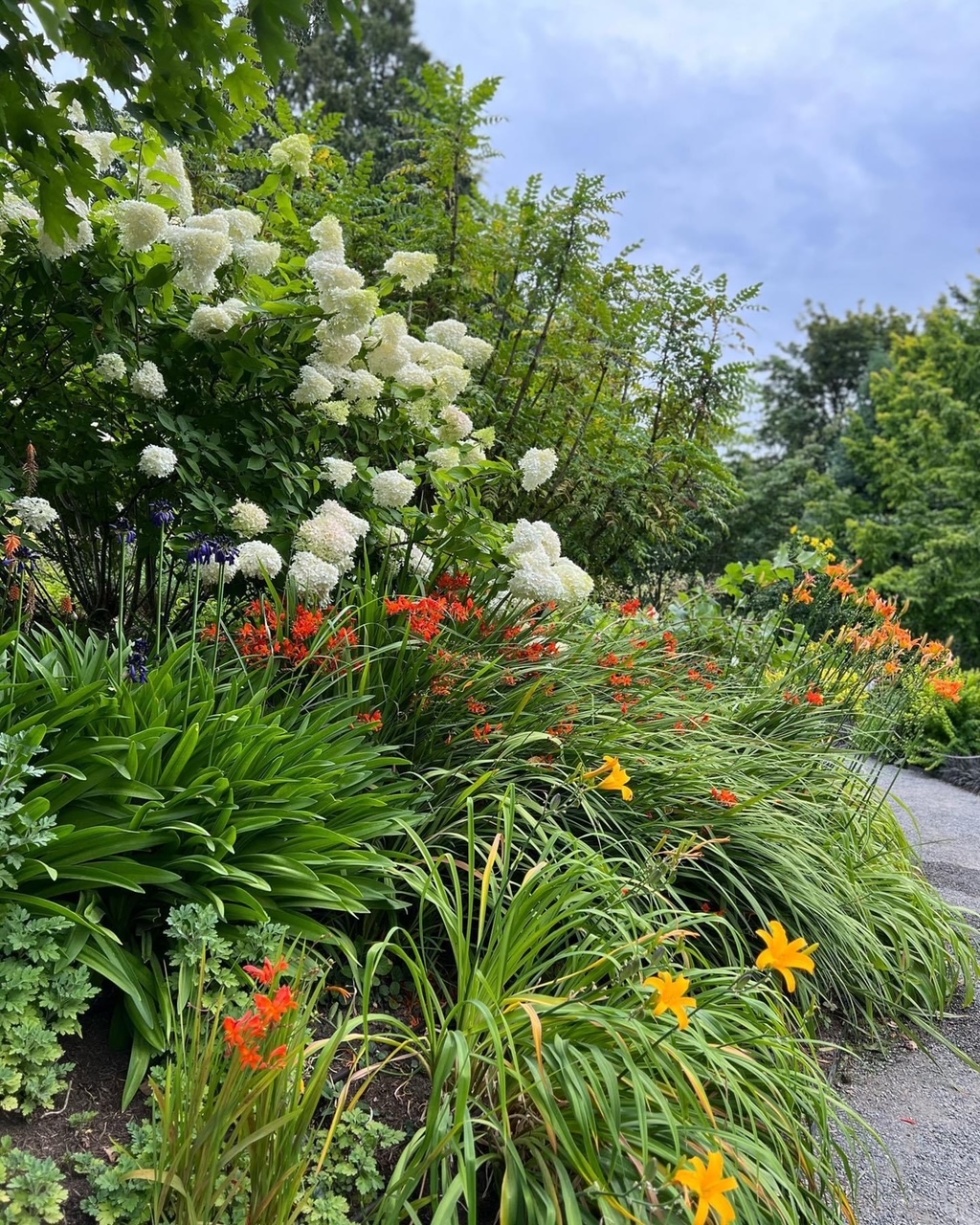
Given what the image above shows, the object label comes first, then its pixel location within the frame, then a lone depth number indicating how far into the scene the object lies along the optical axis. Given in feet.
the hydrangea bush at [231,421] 7.83
